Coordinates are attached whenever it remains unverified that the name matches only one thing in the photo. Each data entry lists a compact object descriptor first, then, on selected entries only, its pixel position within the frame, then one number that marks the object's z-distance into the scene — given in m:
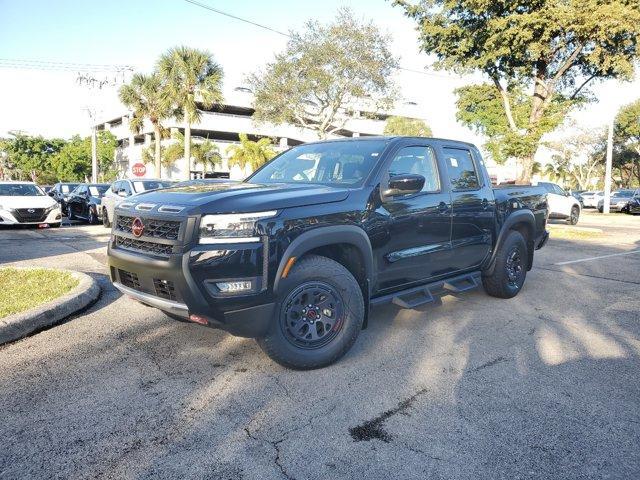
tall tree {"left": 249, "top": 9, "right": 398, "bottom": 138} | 26.16
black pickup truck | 3.29
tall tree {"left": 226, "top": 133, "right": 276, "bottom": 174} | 39.41
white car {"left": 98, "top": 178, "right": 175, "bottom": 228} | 13.53
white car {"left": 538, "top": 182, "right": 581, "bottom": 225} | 19.28
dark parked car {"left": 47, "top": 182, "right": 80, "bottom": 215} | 21.09
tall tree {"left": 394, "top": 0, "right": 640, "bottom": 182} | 12.91
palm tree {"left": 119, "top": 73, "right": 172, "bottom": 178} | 33.84
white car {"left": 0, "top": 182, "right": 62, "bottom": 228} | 13.54
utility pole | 39.57
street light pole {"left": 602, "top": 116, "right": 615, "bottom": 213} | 26.20
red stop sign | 23.92
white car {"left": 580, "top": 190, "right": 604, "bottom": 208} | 34.55
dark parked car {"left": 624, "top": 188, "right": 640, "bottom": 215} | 28.48
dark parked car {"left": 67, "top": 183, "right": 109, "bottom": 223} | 16.44
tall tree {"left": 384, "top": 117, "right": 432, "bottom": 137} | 57.03
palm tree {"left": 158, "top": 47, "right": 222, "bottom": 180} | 28.88
